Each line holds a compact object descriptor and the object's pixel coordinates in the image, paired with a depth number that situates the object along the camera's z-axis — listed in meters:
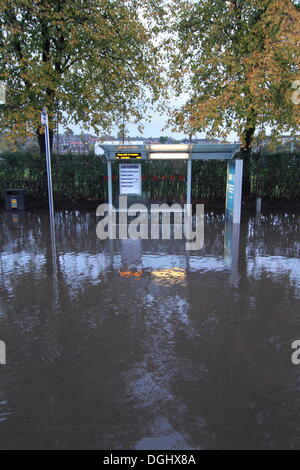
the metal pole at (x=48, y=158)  8.40
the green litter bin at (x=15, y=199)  15.09
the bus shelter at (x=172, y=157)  11.58
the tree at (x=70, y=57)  13.02
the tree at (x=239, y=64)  12.38
